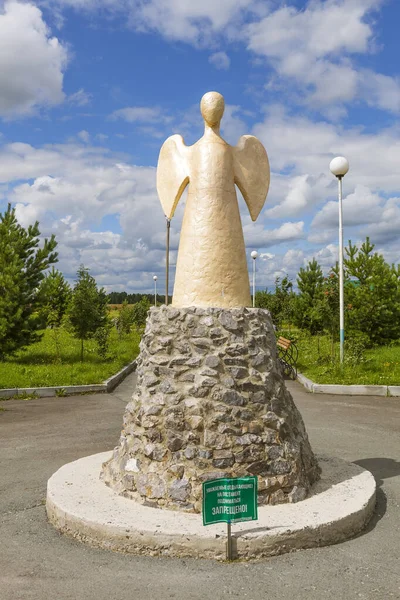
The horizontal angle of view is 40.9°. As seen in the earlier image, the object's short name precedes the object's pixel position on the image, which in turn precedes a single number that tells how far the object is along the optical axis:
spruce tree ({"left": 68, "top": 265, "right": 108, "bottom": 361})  17.72
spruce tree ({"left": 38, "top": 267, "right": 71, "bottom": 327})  31.41
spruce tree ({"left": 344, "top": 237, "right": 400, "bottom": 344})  22.08
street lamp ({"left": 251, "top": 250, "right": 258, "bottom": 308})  27.65
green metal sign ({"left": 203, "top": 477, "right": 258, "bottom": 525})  4.04
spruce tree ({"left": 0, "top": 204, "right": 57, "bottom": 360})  16.47
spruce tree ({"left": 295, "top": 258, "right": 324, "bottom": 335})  30.45
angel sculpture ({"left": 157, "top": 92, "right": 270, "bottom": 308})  5.44
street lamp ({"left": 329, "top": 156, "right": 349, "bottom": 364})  14.48
